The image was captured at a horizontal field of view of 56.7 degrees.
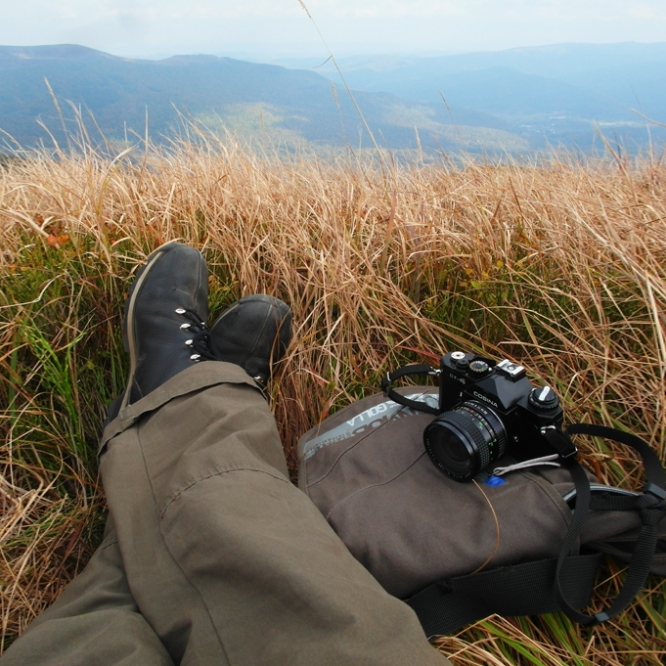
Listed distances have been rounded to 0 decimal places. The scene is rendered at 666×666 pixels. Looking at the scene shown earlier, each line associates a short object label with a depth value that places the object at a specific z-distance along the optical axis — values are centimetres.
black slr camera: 58
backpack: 53
